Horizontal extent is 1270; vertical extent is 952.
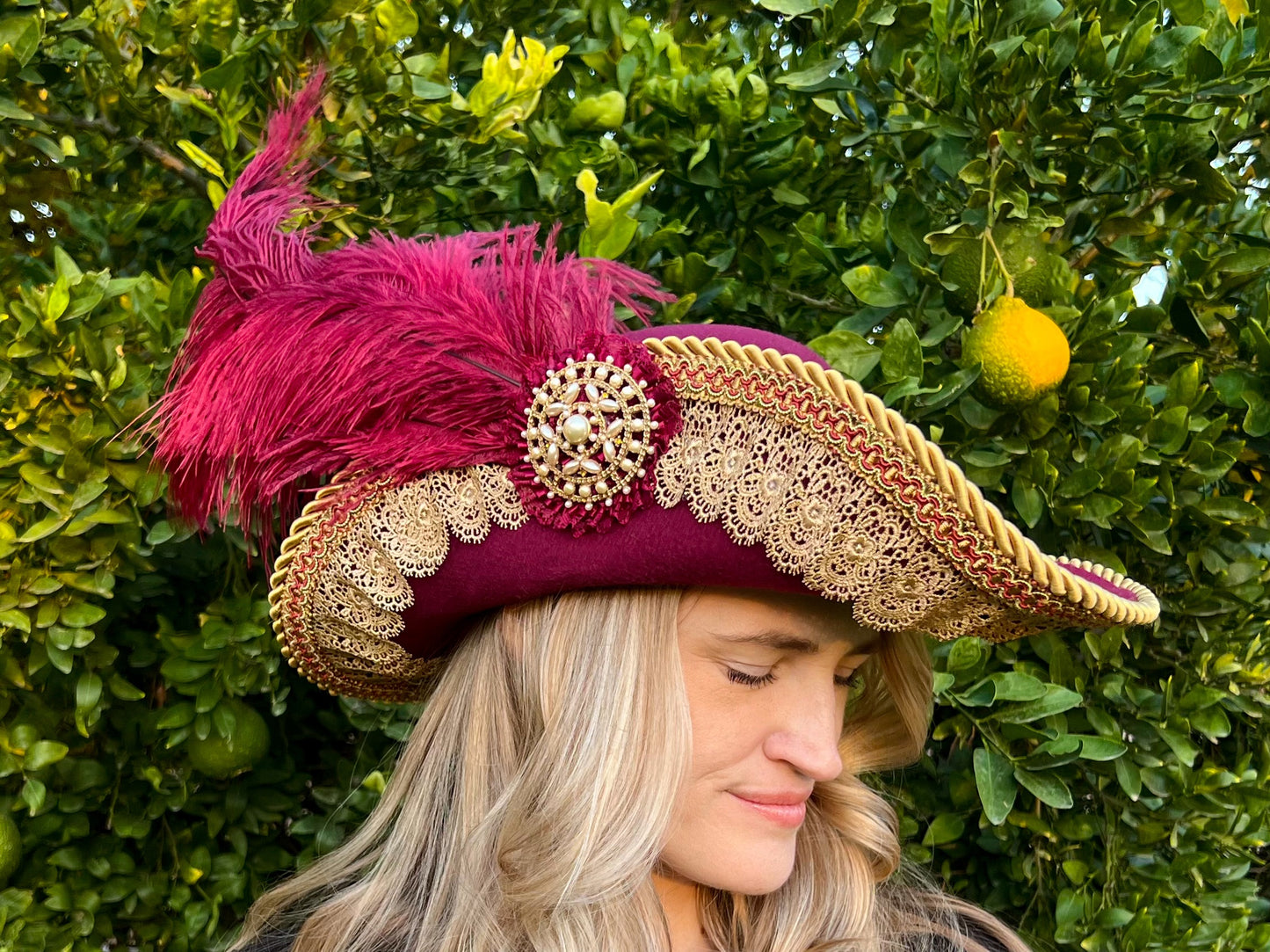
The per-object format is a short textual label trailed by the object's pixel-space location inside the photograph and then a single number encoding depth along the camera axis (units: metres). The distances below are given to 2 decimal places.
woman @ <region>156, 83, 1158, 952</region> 1.24
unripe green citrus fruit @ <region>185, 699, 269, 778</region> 1.81
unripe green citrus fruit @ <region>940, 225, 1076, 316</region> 1.54
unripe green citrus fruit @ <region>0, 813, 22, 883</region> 1.71
